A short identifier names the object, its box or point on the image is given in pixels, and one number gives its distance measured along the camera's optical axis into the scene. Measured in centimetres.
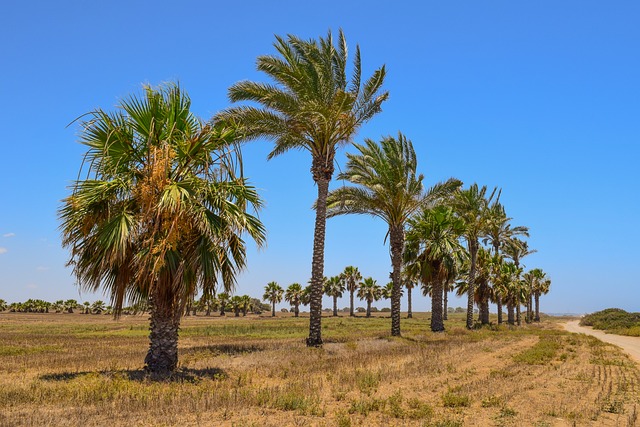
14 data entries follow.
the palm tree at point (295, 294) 10844
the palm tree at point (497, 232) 5022
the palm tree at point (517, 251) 5344
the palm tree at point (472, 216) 4278
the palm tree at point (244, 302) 10800
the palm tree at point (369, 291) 9931
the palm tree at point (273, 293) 11144
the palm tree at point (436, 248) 3641
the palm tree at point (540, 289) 7744
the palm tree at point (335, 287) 10294
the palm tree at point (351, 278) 10075
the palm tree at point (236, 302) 10769
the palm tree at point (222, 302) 10806
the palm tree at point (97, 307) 11944
